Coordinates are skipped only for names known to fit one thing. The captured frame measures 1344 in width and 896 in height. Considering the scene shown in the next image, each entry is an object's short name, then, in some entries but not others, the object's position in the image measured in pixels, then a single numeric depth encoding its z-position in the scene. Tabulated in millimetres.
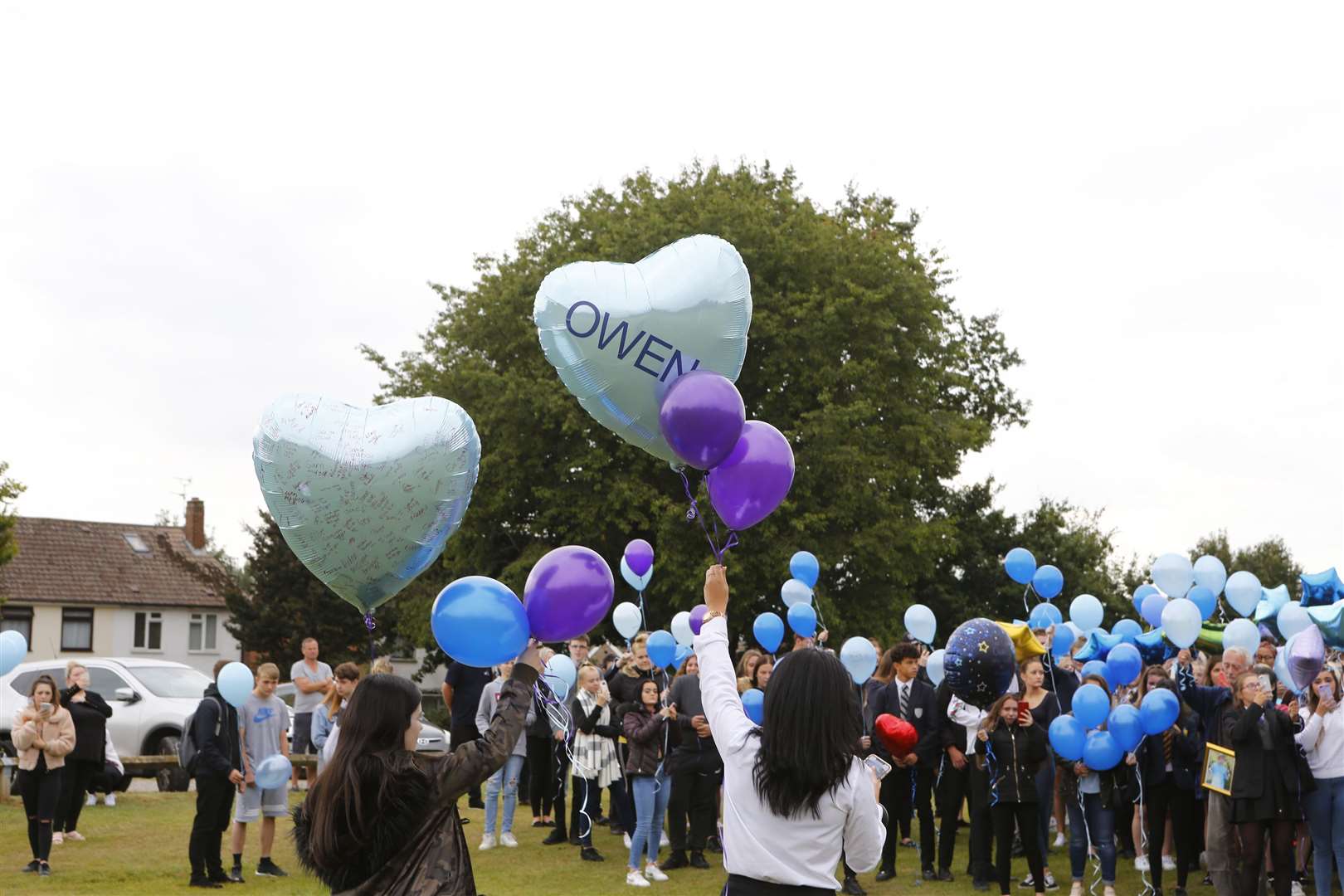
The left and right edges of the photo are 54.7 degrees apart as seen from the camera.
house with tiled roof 40438
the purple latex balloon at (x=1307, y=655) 8758
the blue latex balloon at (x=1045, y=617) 12500
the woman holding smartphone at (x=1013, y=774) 9367
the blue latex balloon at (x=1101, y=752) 9070
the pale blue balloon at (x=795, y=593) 12602
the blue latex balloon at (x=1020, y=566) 13961
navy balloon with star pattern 7820
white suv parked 16719
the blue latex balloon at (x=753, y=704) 9422
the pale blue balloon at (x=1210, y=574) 12281
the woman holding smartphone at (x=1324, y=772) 8836
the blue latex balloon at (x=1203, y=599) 12258
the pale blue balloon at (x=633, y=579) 13445
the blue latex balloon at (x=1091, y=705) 9102
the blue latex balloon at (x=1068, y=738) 8992
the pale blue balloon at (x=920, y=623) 12695
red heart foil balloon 4918
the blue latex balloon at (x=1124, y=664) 9711
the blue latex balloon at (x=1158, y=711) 9172
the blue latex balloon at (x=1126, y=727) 9125
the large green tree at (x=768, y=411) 23578
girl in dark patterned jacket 3406
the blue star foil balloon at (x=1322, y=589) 12055
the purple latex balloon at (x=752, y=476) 6109
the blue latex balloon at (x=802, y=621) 11758
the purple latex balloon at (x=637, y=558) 12820
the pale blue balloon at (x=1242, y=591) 12312
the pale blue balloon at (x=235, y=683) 9781
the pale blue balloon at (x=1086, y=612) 13141
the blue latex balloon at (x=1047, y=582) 13672
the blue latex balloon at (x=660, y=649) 11750
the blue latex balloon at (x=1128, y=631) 12188
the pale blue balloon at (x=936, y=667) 11078
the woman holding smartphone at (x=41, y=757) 10602
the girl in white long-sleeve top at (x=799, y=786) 3408
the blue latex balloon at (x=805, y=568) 13039
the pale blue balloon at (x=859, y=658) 10719
